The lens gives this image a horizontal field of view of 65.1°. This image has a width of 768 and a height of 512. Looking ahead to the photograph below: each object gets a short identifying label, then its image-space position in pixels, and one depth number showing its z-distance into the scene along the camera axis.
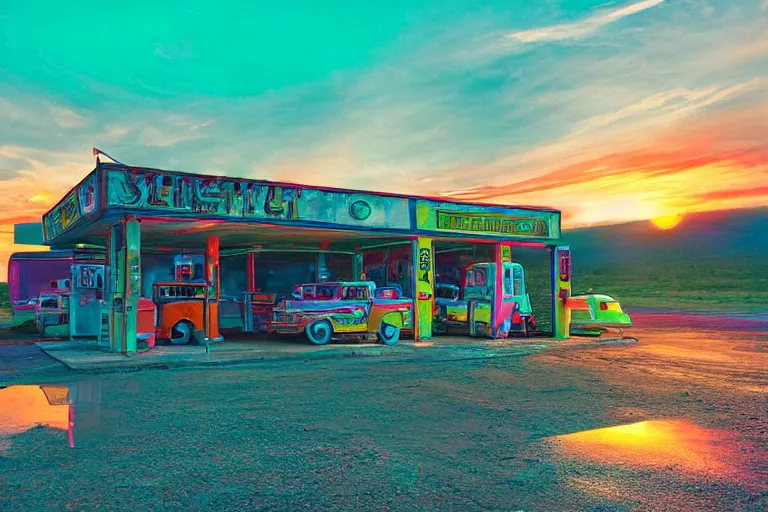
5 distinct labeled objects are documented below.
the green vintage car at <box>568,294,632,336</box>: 20.02
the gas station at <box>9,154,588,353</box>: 13.78
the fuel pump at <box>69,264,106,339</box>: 18.80
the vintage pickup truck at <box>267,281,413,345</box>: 16.28
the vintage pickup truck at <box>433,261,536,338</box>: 19.22
